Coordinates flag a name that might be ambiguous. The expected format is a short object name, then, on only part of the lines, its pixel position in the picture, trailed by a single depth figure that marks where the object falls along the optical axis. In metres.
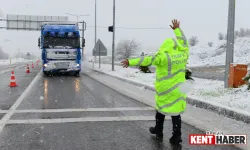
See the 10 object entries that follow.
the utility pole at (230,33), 10.85
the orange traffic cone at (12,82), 14.44
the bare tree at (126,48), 98.75
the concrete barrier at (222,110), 6.81
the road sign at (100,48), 27.86
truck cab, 20.14
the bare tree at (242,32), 85.22
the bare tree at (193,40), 103.61
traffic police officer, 5.01
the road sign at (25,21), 50.03
